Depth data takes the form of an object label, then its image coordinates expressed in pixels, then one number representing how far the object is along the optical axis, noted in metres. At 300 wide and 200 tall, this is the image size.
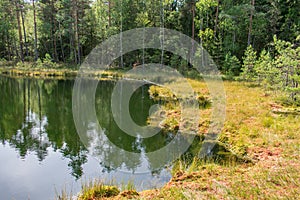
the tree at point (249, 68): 19.58
